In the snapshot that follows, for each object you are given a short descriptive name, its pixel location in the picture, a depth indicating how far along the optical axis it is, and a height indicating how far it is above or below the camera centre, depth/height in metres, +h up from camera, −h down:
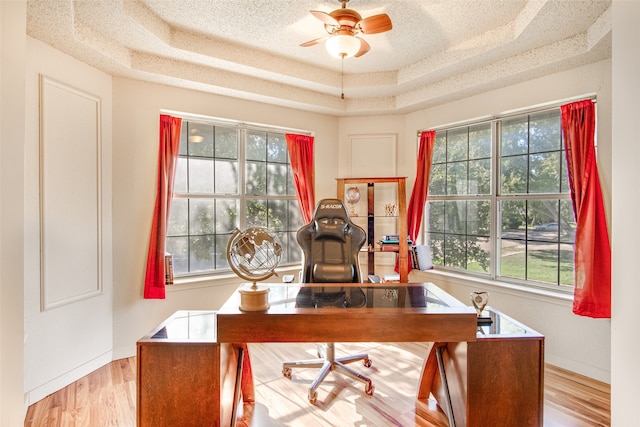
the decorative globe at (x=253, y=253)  1.74 -0.23
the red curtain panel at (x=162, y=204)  3.18 +0.07
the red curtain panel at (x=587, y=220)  2.62 -0.08
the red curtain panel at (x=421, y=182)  4.00 +0.35
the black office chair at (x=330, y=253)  2.70 -0.37
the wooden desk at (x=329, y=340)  1.67 -0.74
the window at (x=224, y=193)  3.55 +0.21
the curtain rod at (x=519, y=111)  2.83 +0.97
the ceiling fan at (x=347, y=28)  2.21 +1.27
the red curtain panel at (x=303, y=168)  4.09 +0.53
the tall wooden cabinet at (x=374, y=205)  3.92 +0.07
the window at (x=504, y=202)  3.08 +0.09
